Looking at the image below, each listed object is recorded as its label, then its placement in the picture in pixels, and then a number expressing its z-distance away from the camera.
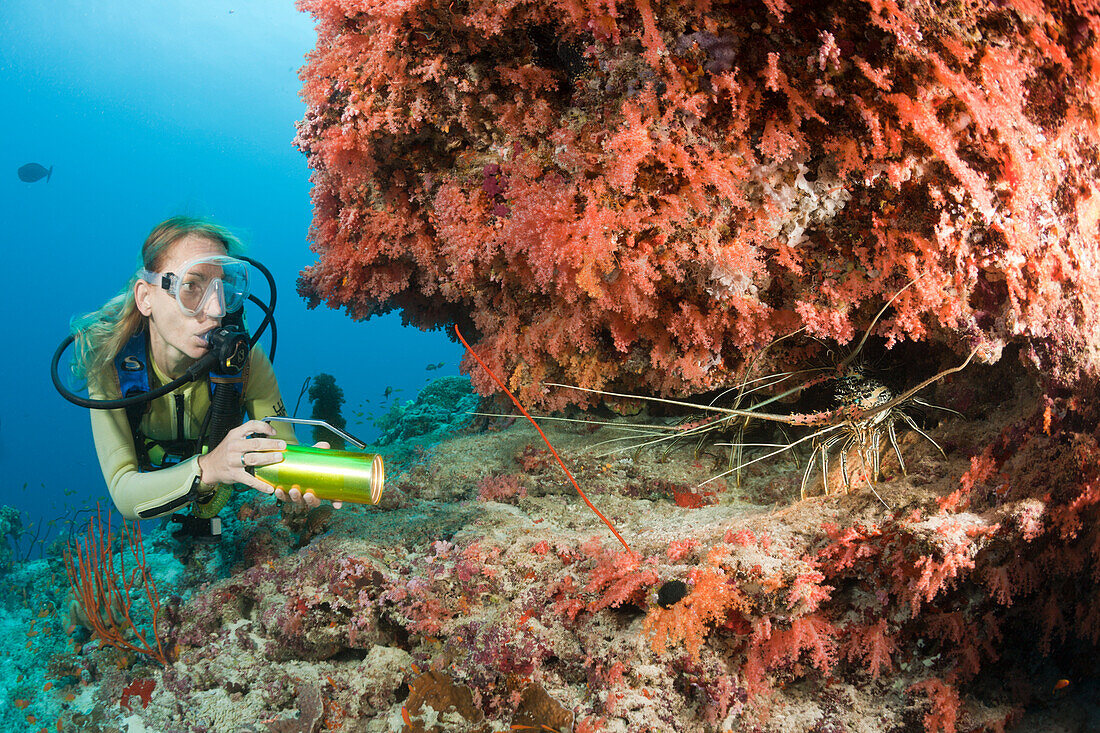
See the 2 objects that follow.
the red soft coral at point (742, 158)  2.07
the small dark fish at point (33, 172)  13.76
